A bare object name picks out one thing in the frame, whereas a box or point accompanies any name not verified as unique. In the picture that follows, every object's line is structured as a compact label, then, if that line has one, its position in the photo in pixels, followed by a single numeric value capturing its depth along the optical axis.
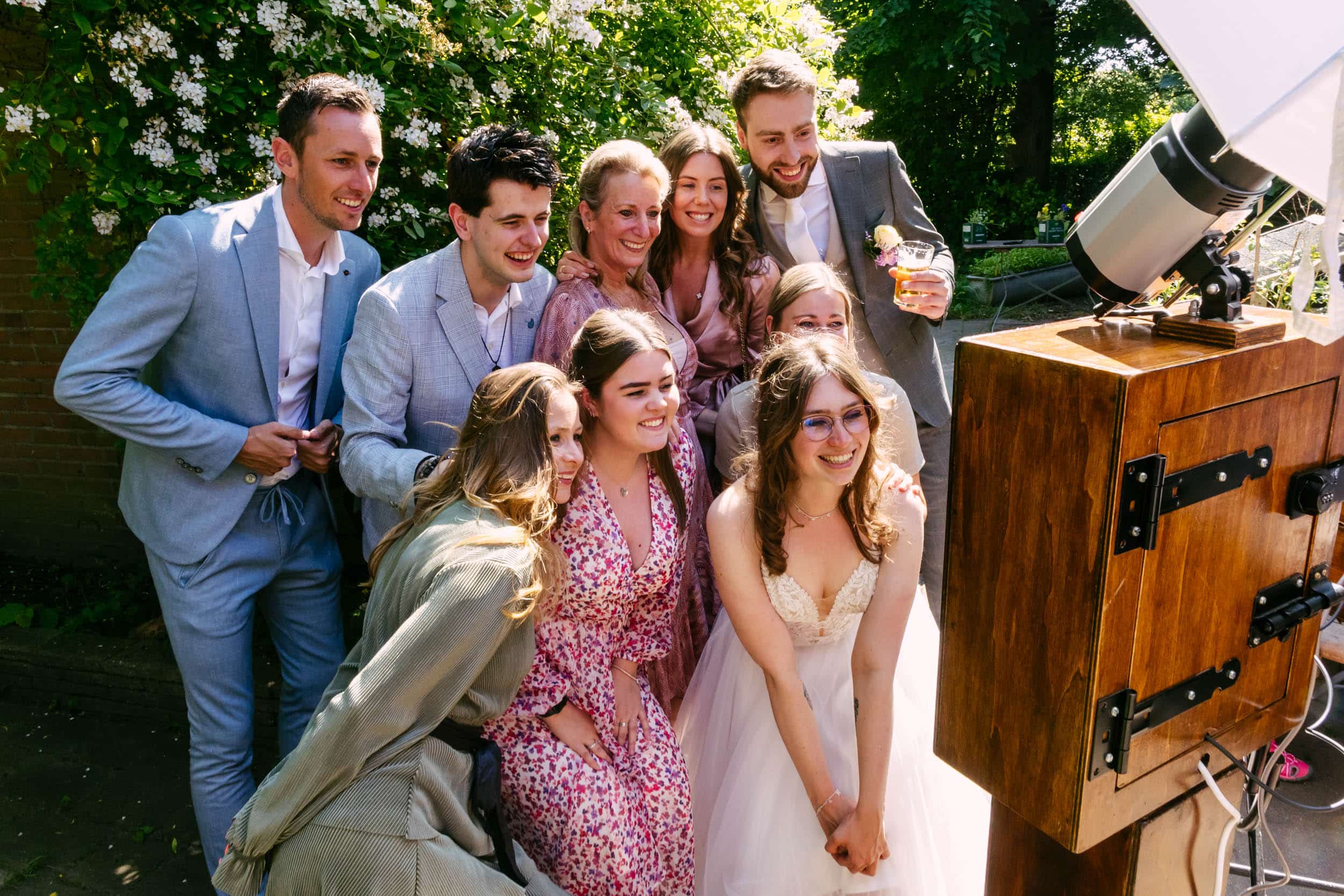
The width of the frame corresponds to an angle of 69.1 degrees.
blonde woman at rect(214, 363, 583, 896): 1.85
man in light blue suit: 2.55
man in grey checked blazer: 2.64
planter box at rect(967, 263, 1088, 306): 12.24
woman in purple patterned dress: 2.91
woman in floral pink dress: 2.32
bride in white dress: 2.41
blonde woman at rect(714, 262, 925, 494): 2.95
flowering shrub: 3.07
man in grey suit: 3.25
